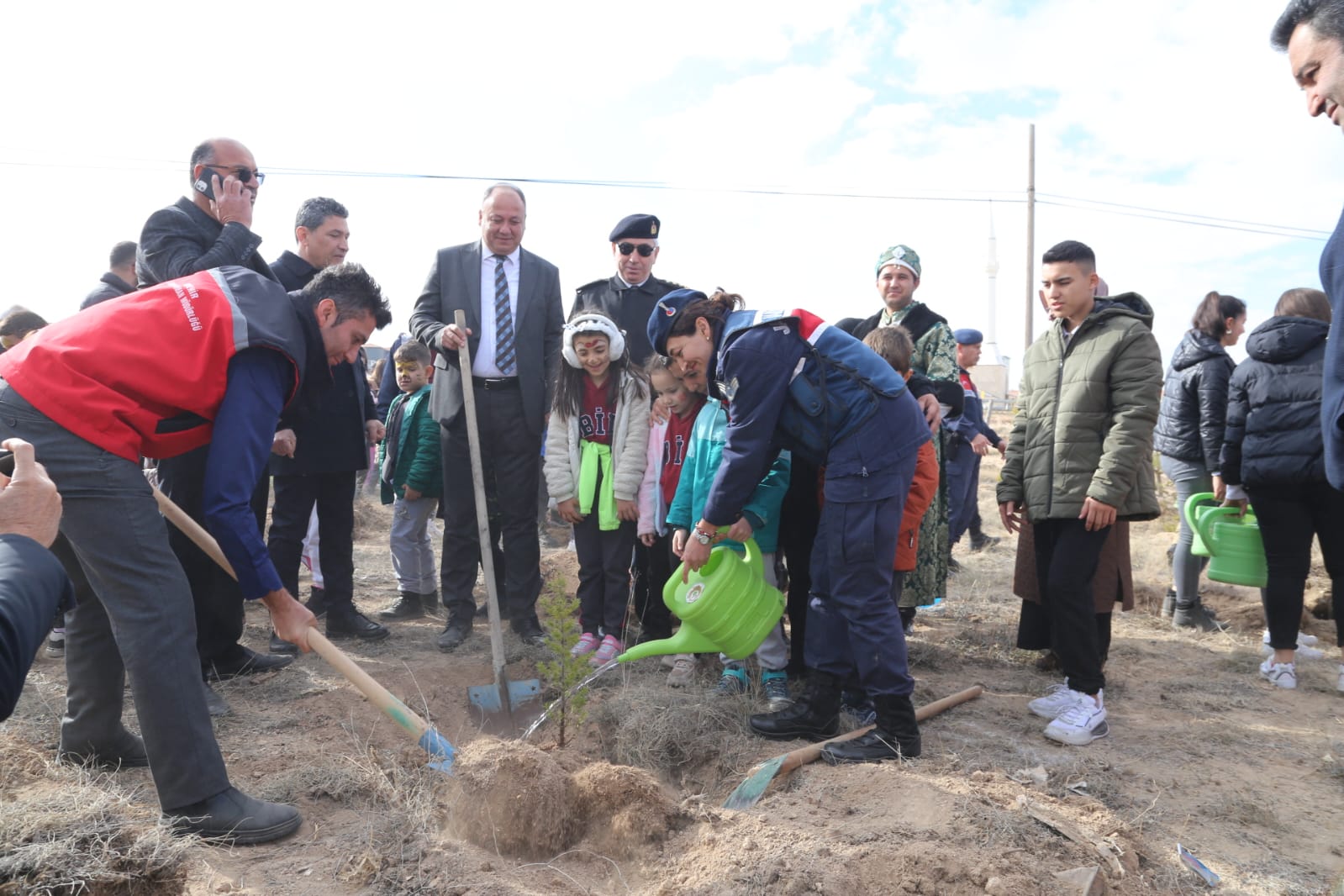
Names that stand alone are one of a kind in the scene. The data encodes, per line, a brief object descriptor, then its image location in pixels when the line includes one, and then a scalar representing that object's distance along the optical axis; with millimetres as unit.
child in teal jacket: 3734
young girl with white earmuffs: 4488
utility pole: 20344
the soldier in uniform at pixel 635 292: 4930
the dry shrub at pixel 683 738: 3281
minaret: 36469
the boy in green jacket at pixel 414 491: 5406
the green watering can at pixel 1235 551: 4715
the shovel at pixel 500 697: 3842
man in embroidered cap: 4391
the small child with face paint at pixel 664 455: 4332
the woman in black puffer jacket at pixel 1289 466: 4258
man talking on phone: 3697
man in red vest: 2453
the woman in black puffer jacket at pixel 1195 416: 5266
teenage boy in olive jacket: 3527
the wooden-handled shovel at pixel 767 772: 2855
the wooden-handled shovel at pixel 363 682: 2855
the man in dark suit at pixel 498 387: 4707
